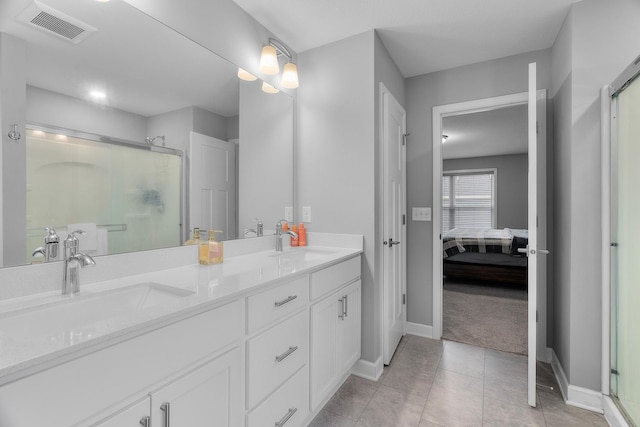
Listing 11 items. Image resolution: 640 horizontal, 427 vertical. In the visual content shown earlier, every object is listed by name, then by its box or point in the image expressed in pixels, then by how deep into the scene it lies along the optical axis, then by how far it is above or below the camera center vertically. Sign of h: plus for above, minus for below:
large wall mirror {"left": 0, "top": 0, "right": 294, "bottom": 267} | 1.06 +0.35
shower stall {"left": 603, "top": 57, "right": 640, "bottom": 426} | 1.45 -0.15
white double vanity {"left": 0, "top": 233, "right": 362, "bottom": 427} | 0.68 -0.37
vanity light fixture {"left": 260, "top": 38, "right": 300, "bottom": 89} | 1.96 +0.98
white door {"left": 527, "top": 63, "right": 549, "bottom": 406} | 1.73 -0.12
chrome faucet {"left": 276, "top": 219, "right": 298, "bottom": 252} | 2.12 -0.16
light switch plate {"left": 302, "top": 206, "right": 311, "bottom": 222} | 2.33 +0.00
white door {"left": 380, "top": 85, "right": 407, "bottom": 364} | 2.22 -0.08
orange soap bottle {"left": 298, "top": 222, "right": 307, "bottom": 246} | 2.28 -0.17
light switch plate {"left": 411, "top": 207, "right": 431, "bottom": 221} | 2.78 -0.01
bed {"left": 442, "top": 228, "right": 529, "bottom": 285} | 4.19 -0.63
